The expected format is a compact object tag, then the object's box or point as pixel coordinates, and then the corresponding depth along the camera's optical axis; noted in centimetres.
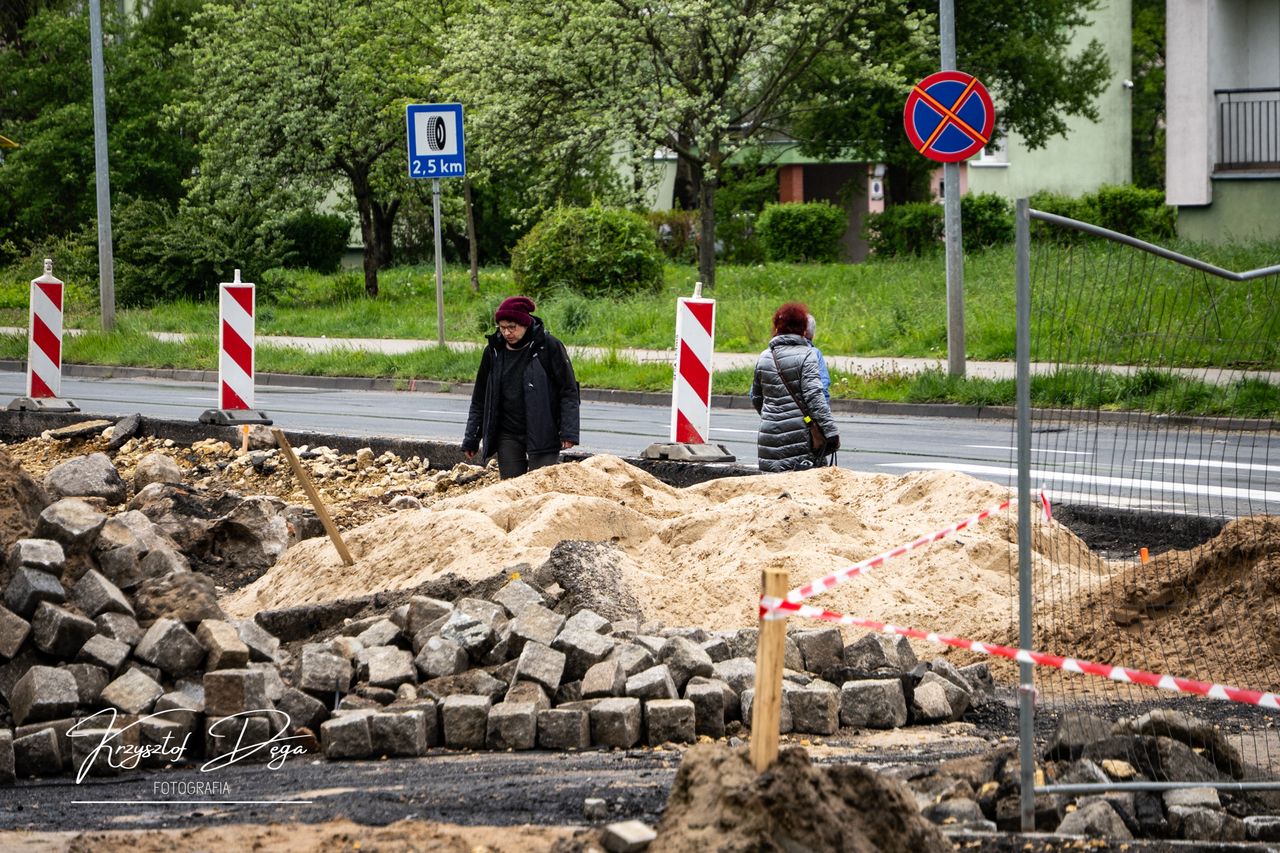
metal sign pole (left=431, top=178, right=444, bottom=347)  4041
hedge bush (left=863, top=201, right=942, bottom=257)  7694
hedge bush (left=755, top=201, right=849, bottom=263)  8019
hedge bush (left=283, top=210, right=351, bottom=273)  9244
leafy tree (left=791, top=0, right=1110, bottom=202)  7519
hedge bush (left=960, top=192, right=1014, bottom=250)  7756
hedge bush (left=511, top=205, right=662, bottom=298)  5891
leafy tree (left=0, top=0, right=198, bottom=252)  7881
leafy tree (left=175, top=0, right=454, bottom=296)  6481
